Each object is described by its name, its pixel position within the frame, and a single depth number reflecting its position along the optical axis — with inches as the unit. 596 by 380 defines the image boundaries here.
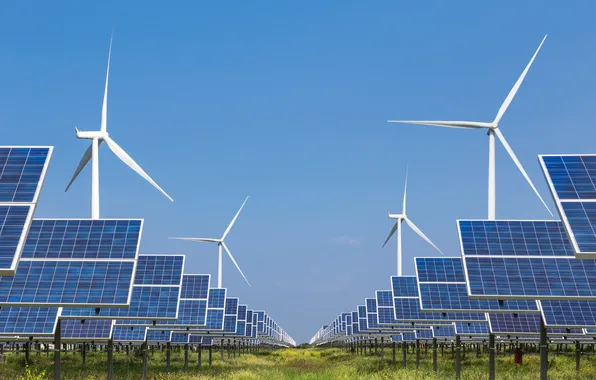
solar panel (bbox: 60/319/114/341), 1573.6
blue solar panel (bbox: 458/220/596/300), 1194.6
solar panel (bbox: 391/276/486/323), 1862.7
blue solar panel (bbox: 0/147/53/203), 1022.4
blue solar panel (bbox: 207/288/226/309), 2709.2
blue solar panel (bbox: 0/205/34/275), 894.4
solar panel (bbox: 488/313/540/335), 1676.9
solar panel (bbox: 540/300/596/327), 1393.9
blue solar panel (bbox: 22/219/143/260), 1244.5
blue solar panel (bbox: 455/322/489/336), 2123.0
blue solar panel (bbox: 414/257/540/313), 1732.8
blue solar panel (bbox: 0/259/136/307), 1141.7
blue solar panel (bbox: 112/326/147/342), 1899.6
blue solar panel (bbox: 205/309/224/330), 2421.3
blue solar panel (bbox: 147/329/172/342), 2212.8
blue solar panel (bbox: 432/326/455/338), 2410.7
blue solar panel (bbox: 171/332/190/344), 2447.1
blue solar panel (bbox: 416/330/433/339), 2621.6
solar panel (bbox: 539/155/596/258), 933.1
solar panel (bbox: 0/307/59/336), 1408.7
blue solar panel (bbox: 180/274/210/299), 2315.5
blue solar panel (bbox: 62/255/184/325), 1568.4
